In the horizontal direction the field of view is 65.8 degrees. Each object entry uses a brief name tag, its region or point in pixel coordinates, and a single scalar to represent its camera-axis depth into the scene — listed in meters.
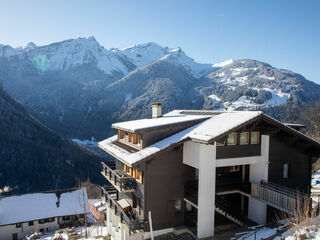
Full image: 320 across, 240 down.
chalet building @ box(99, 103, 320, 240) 14.48
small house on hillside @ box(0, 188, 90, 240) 35.56
